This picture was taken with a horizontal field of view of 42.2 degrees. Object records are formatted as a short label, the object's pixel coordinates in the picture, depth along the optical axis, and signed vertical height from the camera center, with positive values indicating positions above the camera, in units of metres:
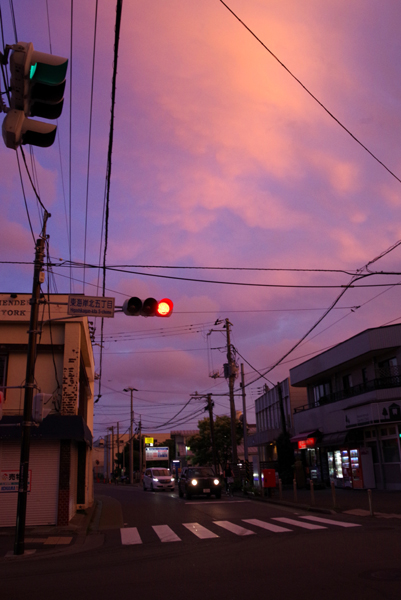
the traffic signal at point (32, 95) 4.98 +3.46
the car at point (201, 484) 27.56 -1.32
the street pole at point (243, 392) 35.41 +4.34
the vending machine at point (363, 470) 27.75 -0.93
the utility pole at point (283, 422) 38.28 +2.34
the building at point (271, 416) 45.56 +3.80
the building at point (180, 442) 97.88 +3.15
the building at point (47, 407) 16.39 +1.74
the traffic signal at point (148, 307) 11.13 +3.15
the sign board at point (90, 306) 12.04 +3.49
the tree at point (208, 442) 61.56 +1.76
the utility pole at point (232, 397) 32.12 +3.61
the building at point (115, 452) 87.79 +2.06
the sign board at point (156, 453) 72.12 +0.88
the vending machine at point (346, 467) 29.60 -0.79
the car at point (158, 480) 39.50 -1.47
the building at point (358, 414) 26.61 +2.08
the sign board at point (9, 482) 13.50 -0.44
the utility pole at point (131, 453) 62.72 +0.89
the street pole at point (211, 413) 42.88 +3.71
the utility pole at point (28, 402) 11.30 +1.42
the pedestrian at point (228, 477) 29.44 -1.10
